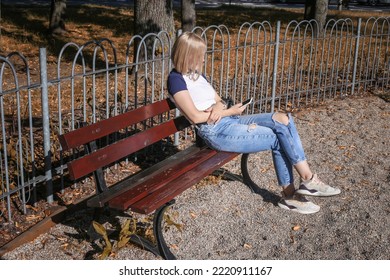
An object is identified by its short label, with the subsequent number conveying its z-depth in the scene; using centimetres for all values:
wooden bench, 406
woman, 471
